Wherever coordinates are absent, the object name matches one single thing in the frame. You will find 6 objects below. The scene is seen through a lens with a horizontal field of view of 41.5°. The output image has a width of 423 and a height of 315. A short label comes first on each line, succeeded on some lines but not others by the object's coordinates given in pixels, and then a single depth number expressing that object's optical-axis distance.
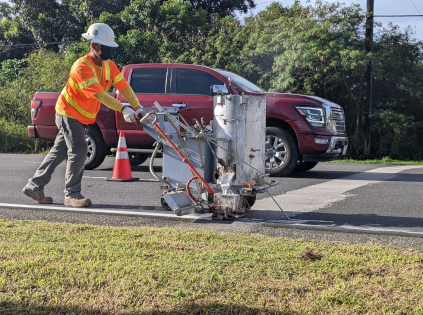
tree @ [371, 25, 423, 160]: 18.62
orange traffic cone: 8.77
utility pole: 18.55
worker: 5.74
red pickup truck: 9.47
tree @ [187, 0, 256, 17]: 31.62
